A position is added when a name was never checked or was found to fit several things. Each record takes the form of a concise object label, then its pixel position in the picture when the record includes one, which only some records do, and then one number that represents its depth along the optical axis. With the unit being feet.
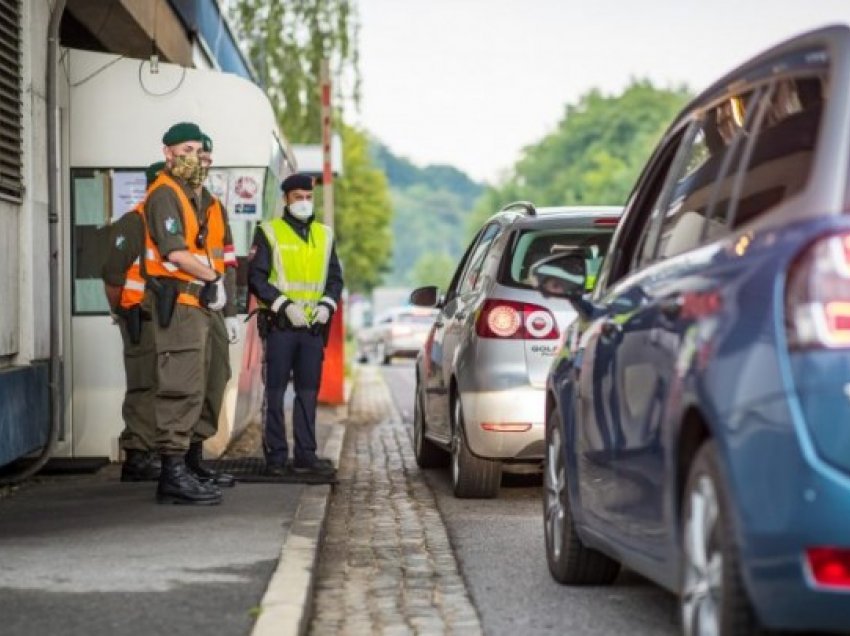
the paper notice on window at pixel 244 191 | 47.37
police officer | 41.78
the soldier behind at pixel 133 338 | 40.50
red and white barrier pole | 77.20
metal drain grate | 40.70
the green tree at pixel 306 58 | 143.02
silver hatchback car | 37.50
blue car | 16.51
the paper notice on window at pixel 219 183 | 47.26
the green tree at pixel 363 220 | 295.28
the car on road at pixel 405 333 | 181.57
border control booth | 45.42
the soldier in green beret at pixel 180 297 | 34.47
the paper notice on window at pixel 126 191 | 45.75
